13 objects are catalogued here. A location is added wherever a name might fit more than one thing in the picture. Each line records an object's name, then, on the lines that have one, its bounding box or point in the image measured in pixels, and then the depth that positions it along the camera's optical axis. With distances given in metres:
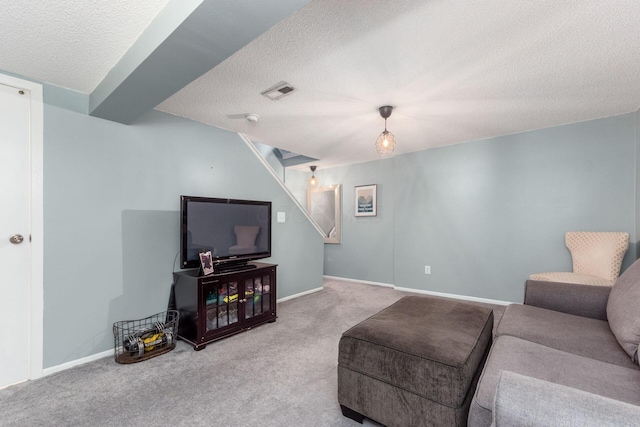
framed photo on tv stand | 2.46
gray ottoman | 1.23
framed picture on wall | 4.80
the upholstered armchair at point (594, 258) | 2.62
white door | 1.87
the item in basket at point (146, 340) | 2.24
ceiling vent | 2.22
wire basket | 2.22
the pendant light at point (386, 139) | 2.62
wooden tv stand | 2.38
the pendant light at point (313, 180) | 5.44
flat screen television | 2.49
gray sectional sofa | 0.71
